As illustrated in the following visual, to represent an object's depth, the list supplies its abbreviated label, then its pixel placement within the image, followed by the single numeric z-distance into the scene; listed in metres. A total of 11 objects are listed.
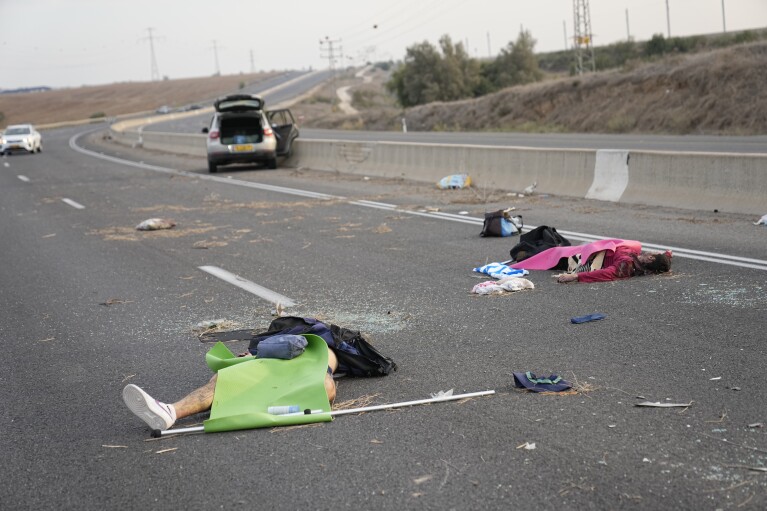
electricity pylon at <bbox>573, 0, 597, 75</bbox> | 58.84
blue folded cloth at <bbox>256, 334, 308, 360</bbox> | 5.14
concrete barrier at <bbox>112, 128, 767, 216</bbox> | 11.98
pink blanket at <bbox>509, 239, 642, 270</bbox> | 8.24
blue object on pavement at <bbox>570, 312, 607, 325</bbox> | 6.50
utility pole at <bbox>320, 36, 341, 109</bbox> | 104.00
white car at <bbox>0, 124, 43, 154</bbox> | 43.84
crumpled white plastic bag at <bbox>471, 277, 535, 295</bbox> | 7.74
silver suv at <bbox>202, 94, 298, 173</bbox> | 25.41
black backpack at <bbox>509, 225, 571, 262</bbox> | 9.07
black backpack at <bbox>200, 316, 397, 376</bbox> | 5.41
